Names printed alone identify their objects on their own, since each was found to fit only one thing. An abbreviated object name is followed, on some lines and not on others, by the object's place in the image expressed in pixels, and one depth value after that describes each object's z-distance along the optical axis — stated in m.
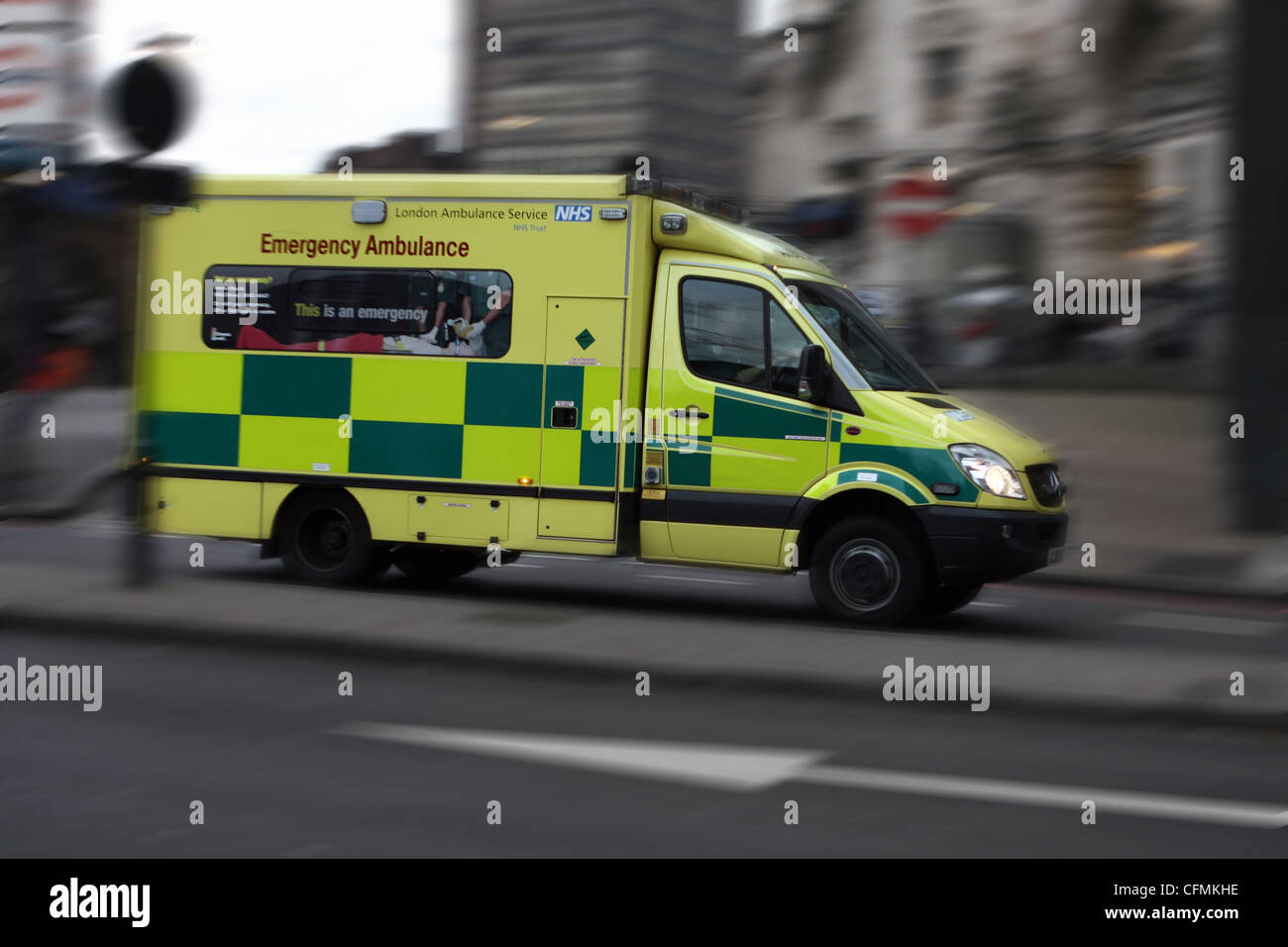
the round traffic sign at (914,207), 12.63
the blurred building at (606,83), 74.00
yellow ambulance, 9.82
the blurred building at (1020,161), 26.58
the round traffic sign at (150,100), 9.60
